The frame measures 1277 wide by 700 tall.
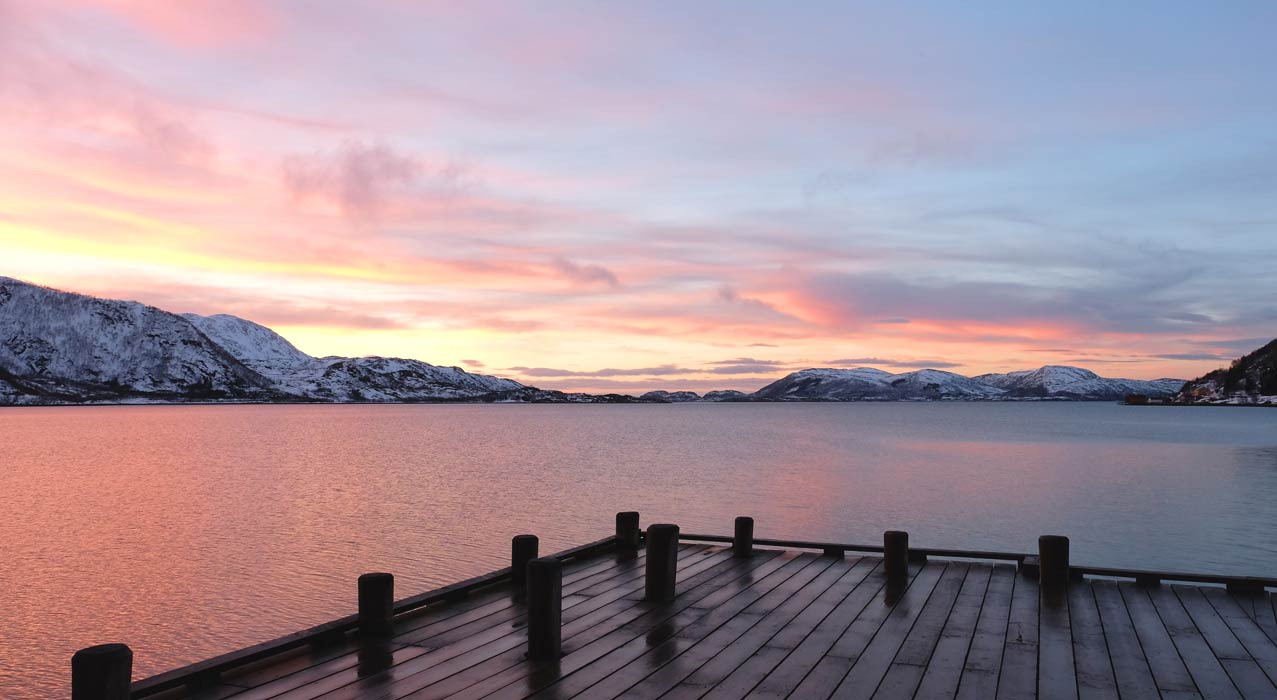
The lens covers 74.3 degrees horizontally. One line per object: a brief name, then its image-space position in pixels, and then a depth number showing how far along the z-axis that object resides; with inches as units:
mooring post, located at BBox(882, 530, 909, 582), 523.8
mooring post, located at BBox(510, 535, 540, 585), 507.2
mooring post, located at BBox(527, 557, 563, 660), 357.4
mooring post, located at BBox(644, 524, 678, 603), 471.2
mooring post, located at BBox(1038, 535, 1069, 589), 506.3
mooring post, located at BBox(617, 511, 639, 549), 634.8
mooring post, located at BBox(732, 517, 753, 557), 619.0
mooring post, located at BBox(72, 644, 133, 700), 270.7
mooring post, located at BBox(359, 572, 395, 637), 390.6
